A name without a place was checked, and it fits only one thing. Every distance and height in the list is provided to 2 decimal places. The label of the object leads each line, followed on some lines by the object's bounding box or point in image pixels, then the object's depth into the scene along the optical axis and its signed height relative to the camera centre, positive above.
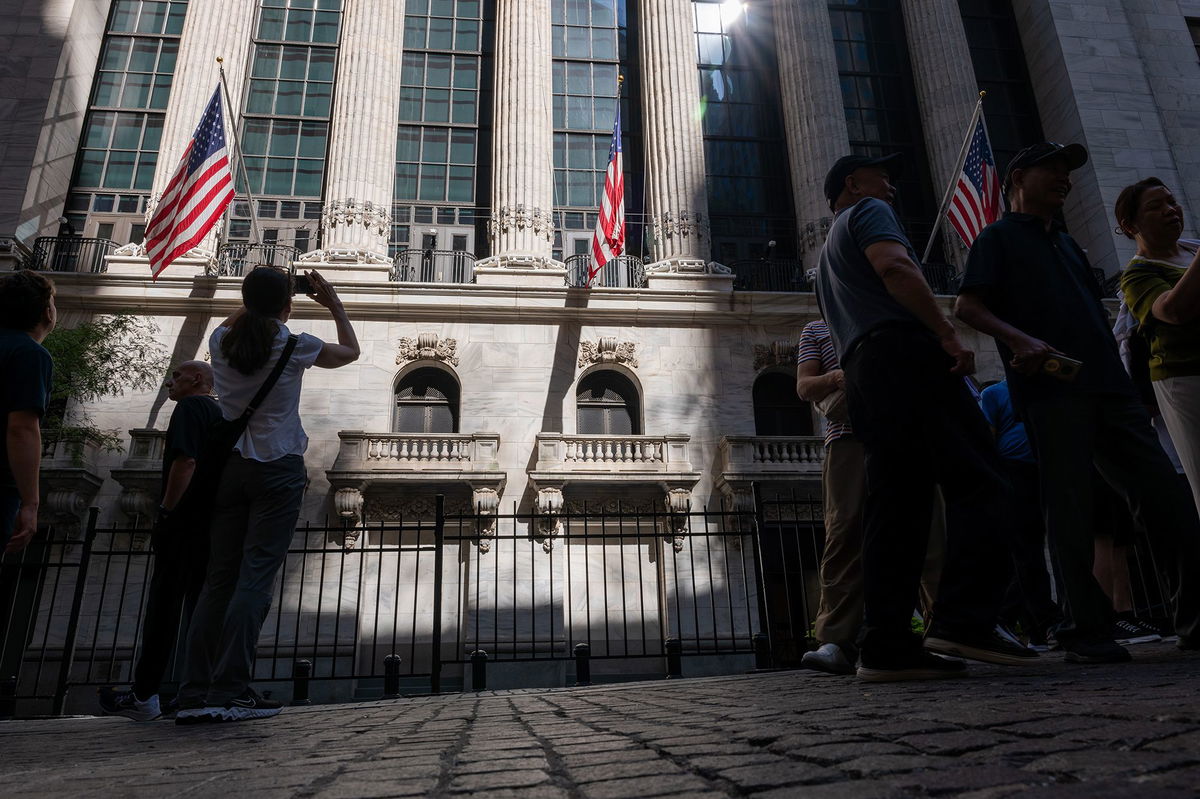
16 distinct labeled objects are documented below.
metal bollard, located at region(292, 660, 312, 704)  6.65 -0.33
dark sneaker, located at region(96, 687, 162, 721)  4.26 -0.33
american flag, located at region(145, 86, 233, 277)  13.85 +7.78
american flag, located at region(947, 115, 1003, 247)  14.48 +7.87
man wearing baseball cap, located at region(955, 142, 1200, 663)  3.28 +0.99
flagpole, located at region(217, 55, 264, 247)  15.63 +9.02
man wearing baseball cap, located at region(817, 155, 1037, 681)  2.87 +0.55
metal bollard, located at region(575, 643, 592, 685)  7.00 -0.28
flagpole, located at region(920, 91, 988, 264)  14.70 +8.50
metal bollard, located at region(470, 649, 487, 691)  6.76 -0.28
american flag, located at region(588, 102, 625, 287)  15.01 +7.79
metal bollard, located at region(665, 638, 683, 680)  7.02 -0.23
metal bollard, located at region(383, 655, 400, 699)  6.83 -0.33
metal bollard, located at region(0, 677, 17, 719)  8.27 -0.63
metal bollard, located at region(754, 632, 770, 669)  6.99 -0.19
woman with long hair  3.42 +0.65
